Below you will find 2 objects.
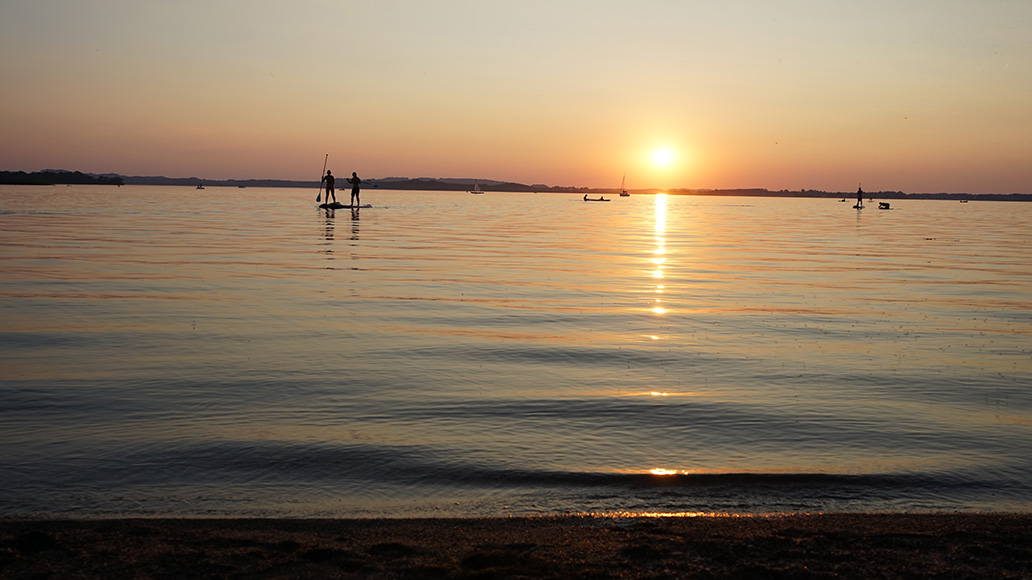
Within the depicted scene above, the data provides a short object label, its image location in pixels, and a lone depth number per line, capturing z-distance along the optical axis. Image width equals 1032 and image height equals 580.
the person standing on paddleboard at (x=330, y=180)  61.78
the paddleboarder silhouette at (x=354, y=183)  60.75
